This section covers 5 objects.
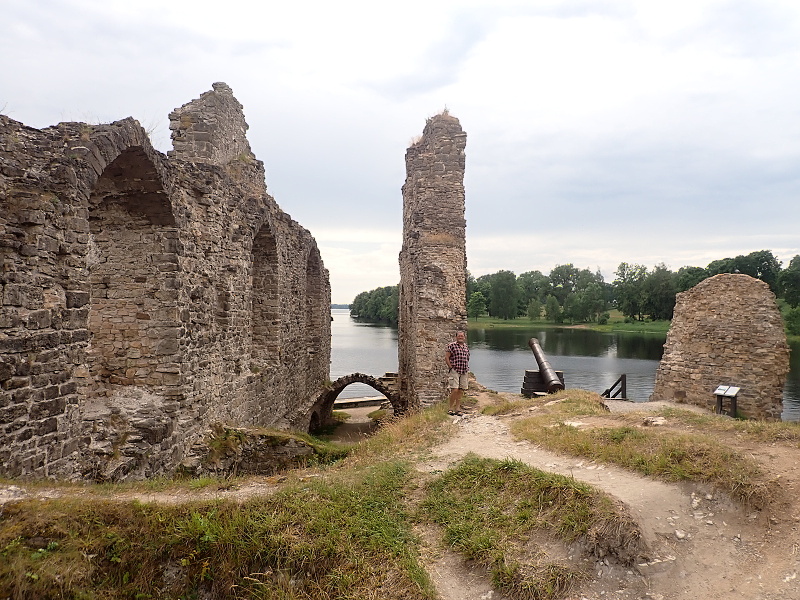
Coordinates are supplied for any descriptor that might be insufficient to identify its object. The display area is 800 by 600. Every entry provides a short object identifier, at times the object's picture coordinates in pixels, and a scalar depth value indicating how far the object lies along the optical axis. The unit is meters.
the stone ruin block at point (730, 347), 12.20
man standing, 9.35
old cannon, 12.02
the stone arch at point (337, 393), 16.66
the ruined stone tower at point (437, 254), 12.39
